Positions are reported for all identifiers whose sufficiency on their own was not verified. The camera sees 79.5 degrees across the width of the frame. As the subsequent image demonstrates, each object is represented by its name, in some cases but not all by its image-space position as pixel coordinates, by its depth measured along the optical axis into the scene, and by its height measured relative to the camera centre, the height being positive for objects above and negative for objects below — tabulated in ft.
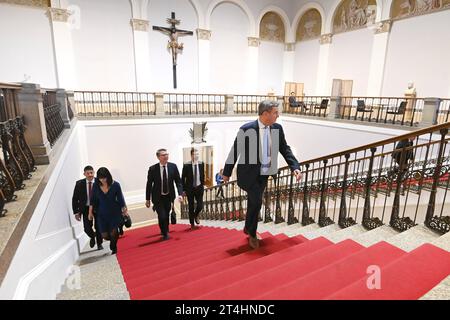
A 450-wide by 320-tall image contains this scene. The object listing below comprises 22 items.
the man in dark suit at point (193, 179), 16.11 -4.61
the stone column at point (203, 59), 44.48 +6.81
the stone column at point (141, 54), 39.37 +6.66
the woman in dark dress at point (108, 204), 12.01 -4.71
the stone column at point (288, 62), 52.47 +7.66
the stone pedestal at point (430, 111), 24.54 -0.67
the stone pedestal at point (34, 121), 9.86 -0.82
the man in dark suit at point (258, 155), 9.55 -1.88
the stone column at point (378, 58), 37.65 +6.43
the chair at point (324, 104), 36.72 -0.20
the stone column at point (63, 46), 34.58 +6.70
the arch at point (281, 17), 48.88 +15.40
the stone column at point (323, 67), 46.19 +6.05
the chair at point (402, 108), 28.78 -0.46
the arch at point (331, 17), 43.67 +13.92
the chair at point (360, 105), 32.10 -0.29
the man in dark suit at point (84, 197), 13.24 -4.76
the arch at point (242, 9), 44.37 +14.75
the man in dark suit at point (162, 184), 13.80 -4.30
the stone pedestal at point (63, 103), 18.86 -0.32
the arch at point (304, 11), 46.19 +15.83
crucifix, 41.39 +9.82
